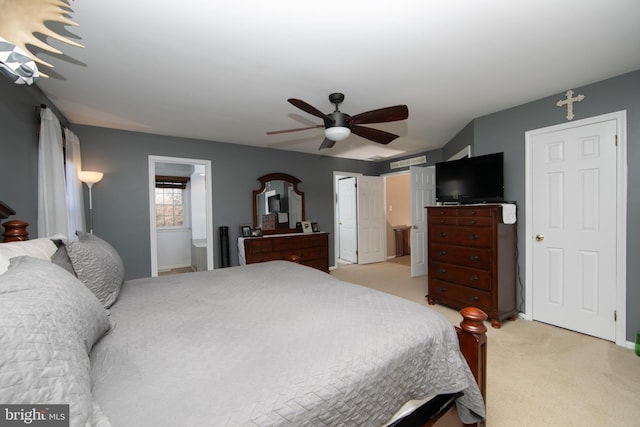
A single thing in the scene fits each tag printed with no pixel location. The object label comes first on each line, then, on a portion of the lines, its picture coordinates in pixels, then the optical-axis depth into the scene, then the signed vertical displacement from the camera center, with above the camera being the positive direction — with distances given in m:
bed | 0.63 -0.50
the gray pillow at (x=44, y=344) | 0.52 -0.30
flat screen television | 2.99 +0.34
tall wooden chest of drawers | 2.80 -0.57
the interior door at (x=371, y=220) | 5.89 -0.22
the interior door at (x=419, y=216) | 4.88 -0.14
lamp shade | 3.20 +0.44
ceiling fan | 2.19 +0.78
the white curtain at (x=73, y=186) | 2.94 +0.31
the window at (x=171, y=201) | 5.77 +0.24
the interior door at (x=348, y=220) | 5.98 -0.23
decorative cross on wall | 2.61 +1.02
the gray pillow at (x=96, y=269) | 1.33 -0.29
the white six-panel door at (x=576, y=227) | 2.47 -0.20
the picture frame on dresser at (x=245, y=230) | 4.49 -0.32
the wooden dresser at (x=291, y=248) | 4.21 -0.62
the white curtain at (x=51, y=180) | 2.35 +0.30
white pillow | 1.05 -0.16
